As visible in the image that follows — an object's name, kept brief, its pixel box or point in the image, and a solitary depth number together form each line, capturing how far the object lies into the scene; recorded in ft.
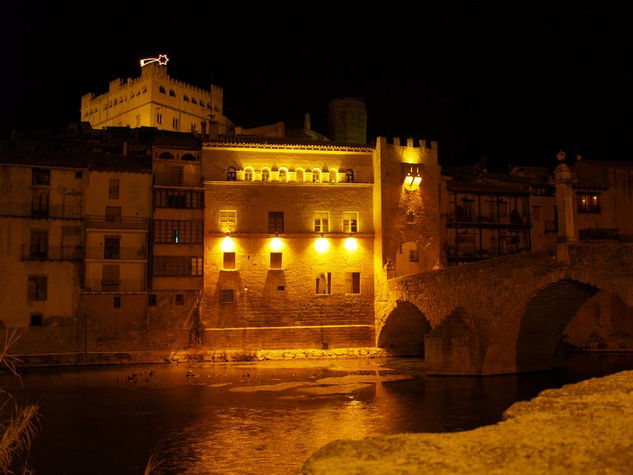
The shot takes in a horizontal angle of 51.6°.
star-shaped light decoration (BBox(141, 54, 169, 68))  242.37
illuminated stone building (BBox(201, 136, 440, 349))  130.93
